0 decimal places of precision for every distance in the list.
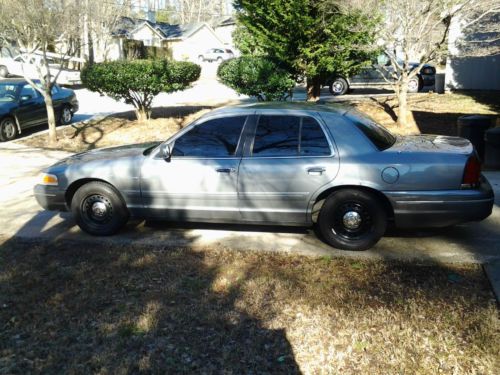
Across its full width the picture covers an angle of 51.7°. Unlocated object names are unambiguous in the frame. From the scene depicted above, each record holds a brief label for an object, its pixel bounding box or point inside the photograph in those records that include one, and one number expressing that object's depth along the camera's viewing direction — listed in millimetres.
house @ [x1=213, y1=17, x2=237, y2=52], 72312
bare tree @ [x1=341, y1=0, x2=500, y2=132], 10750
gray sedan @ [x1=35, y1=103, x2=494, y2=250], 4863
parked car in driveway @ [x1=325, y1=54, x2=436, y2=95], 21031
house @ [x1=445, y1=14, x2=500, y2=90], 18109
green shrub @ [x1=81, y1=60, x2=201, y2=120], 13227
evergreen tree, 12273
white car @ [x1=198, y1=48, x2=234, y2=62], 52812
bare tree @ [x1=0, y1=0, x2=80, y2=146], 10914
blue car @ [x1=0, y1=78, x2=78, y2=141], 13648
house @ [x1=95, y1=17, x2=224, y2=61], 57350
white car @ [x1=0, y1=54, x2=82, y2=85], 29234
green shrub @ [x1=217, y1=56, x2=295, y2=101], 12898
